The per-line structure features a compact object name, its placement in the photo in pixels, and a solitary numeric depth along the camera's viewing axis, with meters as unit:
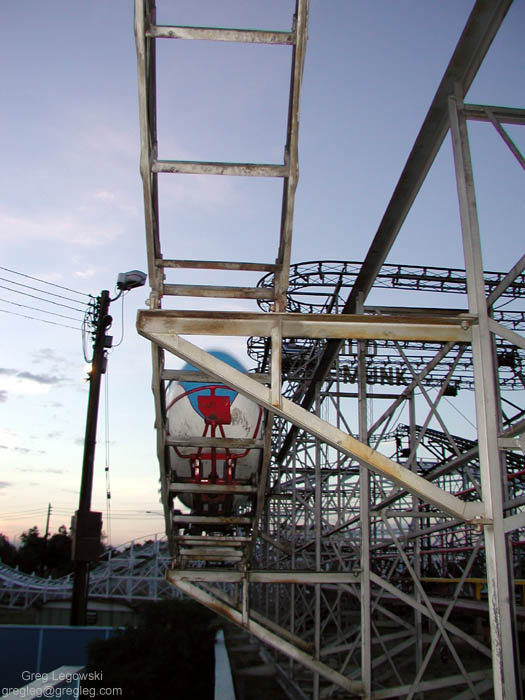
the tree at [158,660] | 13.05
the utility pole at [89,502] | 13.27
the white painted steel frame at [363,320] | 5.48
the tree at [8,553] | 90.88
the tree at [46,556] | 81.31
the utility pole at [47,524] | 87.83
